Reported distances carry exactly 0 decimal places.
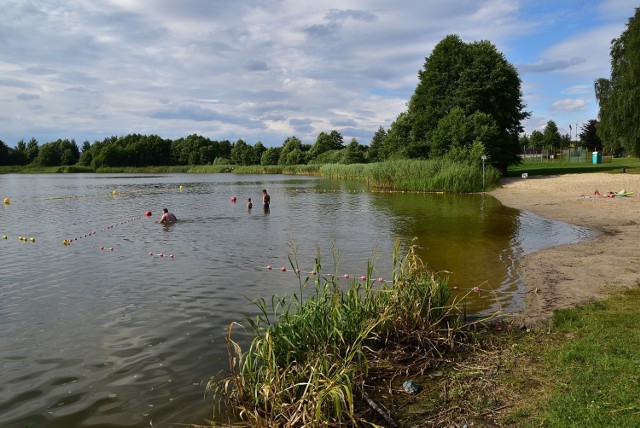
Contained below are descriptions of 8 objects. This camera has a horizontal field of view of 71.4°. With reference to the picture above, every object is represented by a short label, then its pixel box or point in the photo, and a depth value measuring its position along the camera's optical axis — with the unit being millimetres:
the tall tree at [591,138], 81625
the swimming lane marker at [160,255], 15414
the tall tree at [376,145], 92875
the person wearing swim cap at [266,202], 29222
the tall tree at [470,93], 47562
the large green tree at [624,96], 40031
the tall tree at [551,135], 86688
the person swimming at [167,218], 23923
